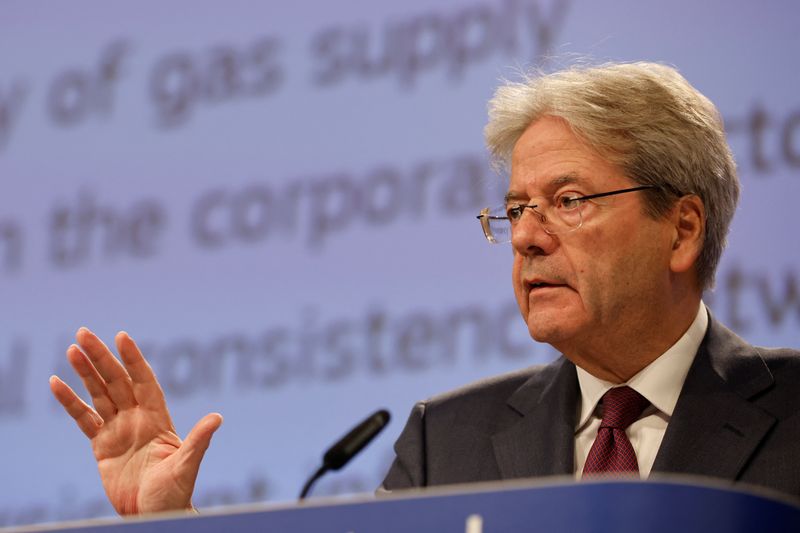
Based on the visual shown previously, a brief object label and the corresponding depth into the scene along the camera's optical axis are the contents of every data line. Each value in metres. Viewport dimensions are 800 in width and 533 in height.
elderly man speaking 4.73
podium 3.04
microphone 4.04
